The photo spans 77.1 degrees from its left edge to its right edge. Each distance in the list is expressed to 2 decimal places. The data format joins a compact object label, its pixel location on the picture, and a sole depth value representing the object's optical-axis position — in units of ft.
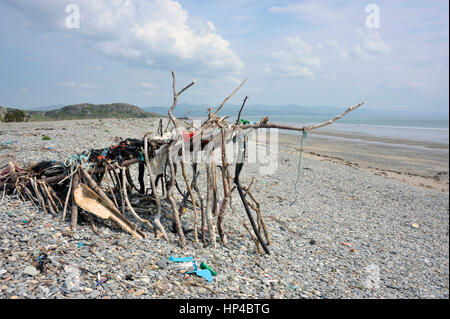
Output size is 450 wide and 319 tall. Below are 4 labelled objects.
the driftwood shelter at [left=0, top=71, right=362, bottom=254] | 16.47
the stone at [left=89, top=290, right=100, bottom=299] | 11.17
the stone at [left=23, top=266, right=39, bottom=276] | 11.43
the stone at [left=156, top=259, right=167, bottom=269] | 14.20
